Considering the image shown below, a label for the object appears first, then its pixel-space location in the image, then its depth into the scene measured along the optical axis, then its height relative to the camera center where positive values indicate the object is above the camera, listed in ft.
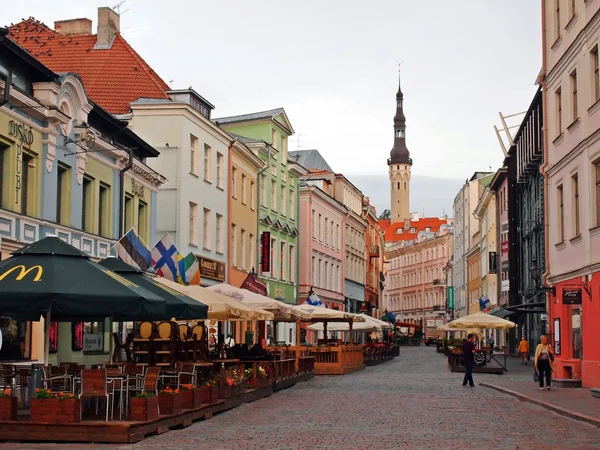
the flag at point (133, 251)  72.02 +5.25
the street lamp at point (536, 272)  148.10 +7.92
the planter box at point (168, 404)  50.47 -4.07
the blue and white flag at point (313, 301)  147.78 +3.33
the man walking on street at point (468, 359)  96.37 -3.30
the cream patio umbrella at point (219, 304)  71.51 +1.37
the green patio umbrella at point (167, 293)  56.39 +1.70
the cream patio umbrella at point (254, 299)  87.45 +2.12
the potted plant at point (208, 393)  58.23 -4.09
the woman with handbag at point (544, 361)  82.69 -2.96
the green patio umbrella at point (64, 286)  45.29 +1.68
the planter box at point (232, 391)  62.82 -4.41
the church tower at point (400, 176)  570.87 +84.22
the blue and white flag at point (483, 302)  200.15 +4.48
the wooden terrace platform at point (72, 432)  43.93 -4.78
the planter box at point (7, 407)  44.70 -3.78
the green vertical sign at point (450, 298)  370.30 +9.75
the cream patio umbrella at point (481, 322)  135.74 +0.33
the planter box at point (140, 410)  46.75 -4.05
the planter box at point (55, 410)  44.27 -3.86
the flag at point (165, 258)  81.71 +5.28
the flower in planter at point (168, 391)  51.08 -3.50
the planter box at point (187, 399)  54.30 -4.14
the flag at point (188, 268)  91.97 +5.03
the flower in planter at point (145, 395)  47.84 -3.46
